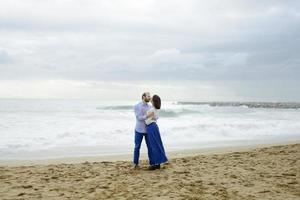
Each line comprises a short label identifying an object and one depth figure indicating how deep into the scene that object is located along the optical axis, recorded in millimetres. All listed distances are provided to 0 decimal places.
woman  8477
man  8508
